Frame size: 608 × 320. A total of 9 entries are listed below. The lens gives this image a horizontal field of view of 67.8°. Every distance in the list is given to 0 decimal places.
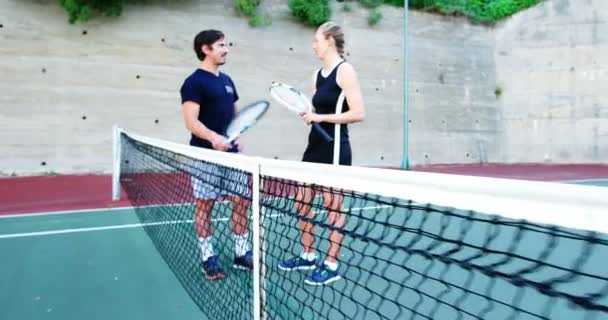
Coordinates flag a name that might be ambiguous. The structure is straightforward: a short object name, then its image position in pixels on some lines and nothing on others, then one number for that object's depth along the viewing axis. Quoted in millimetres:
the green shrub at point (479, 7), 10070
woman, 2078
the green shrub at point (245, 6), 7895
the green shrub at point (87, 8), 6555
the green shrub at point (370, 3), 9188
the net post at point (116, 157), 4723
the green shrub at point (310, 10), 8320
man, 2205
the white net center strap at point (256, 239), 1508
